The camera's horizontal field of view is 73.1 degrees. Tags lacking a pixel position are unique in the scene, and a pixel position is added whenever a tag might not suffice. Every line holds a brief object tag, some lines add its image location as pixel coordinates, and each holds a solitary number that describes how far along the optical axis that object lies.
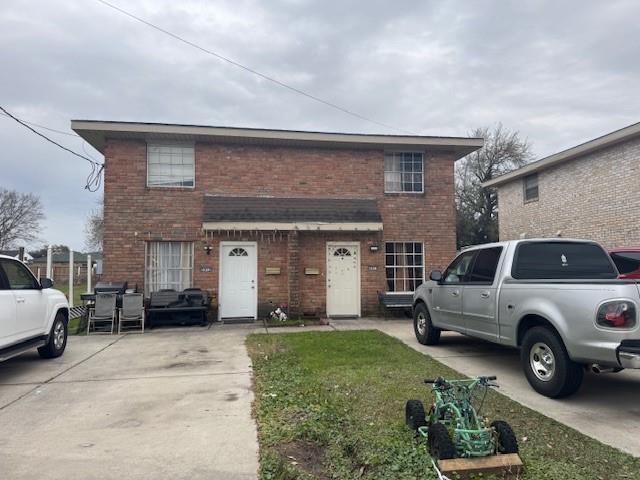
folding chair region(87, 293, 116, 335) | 10.30
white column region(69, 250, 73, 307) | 12.00
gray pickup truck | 4.37
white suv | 6.00
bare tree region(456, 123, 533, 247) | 32.50
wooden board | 3.16
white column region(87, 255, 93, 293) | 13.45
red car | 7.64
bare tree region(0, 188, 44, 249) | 42.34
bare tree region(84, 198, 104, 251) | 41.28
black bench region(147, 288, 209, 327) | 10.80
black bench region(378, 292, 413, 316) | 12.01
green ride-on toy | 3.29
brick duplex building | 11.53
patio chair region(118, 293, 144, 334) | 10.40
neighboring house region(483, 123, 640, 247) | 12.48
